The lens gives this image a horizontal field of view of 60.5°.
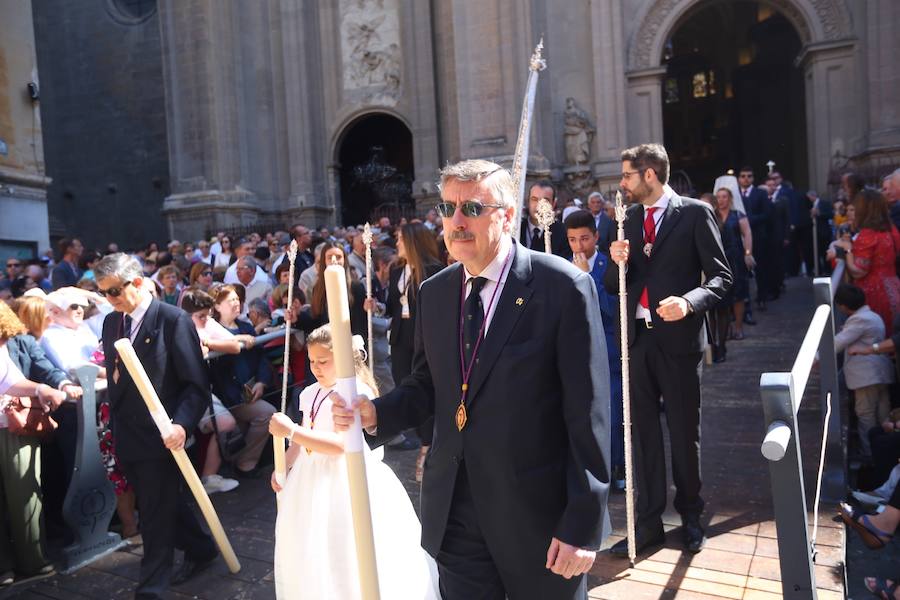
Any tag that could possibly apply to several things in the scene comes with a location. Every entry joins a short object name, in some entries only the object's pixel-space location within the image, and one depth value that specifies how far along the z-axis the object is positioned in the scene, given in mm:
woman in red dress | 7223
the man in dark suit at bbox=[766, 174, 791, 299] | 12266
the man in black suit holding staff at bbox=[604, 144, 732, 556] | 4551
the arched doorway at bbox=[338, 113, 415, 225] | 22766
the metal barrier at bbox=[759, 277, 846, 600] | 2525
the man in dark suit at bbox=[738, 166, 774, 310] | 11828
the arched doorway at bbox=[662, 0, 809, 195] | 27391
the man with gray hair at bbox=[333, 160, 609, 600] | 2572
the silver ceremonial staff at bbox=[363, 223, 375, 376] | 6180
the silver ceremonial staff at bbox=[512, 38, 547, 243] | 5453
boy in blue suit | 5695
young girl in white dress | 3838
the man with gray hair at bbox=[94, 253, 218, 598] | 4578
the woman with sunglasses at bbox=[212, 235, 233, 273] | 13557
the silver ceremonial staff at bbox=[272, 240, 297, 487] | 3971
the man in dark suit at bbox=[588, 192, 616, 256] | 9823
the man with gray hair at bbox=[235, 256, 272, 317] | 9523
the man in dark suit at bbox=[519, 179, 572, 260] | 6801
